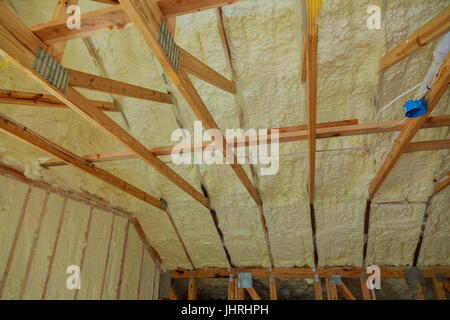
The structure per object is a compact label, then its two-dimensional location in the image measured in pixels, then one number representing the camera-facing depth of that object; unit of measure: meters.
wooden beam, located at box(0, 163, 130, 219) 3.38
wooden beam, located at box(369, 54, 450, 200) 2.03
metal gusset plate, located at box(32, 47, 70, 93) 1.72
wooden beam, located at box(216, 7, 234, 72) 3.25
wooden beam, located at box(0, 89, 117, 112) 2.61
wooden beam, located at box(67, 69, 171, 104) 2.13
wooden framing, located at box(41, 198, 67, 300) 3.62
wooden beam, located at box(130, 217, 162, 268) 5.31
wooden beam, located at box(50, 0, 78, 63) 1.98
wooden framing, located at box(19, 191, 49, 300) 3.36
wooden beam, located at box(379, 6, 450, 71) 2.00
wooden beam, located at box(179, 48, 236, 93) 2.07
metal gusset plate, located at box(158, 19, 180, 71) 1.63
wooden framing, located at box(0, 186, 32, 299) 3.17
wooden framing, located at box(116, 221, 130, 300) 4.75
